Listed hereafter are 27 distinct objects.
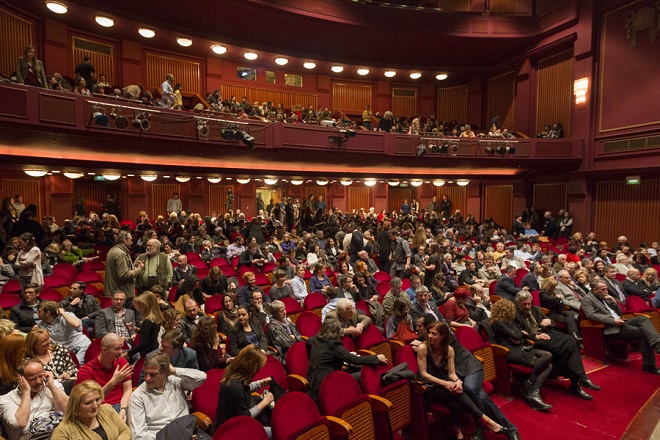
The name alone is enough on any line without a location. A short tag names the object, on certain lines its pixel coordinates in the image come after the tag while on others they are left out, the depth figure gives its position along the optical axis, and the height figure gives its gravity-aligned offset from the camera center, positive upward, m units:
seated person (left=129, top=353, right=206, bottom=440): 2.57 -1.32
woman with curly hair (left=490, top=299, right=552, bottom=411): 4.06 -1.55
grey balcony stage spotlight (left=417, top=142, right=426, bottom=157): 12.36 +1.54
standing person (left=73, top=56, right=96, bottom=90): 9.09 +2.86
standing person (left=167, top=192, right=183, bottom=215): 14.16 -0.20
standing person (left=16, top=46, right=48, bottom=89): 7.33 +2.33
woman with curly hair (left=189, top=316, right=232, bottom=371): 3.38 -1.22
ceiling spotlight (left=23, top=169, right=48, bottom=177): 9.71 +0.65
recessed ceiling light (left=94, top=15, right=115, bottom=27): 10.87 +4.82
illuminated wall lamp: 12.72 +3.56
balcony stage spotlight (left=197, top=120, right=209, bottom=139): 9.20 +1.61
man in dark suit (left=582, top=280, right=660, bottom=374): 4.88 -1.50
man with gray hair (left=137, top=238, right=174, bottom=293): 5.12 -0.90
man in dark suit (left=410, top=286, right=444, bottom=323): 4.75 -1.27
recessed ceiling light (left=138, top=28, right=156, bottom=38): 11.76 +4.88
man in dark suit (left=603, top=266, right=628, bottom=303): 5.98 -1.27
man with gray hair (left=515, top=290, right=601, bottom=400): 4.26 -1.53
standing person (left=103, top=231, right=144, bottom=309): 4.77 -0.85
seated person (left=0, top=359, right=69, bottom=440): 2.43 -1.26
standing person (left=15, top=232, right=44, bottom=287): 5.15 -0.81
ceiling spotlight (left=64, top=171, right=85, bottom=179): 10.98 +0.69
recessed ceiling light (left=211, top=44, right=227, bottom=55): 13.42 +5.03
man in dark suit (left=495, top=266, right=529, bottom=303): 5.58 -1.20
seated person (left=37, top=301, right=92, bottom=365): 3.78 -1.22
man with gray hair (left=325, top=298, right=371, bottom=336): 4.04 -1.25
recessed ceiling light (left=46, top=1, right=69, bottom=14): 9.68 +4.66
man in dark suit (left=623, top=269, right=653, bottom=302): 6.30 -1.32
